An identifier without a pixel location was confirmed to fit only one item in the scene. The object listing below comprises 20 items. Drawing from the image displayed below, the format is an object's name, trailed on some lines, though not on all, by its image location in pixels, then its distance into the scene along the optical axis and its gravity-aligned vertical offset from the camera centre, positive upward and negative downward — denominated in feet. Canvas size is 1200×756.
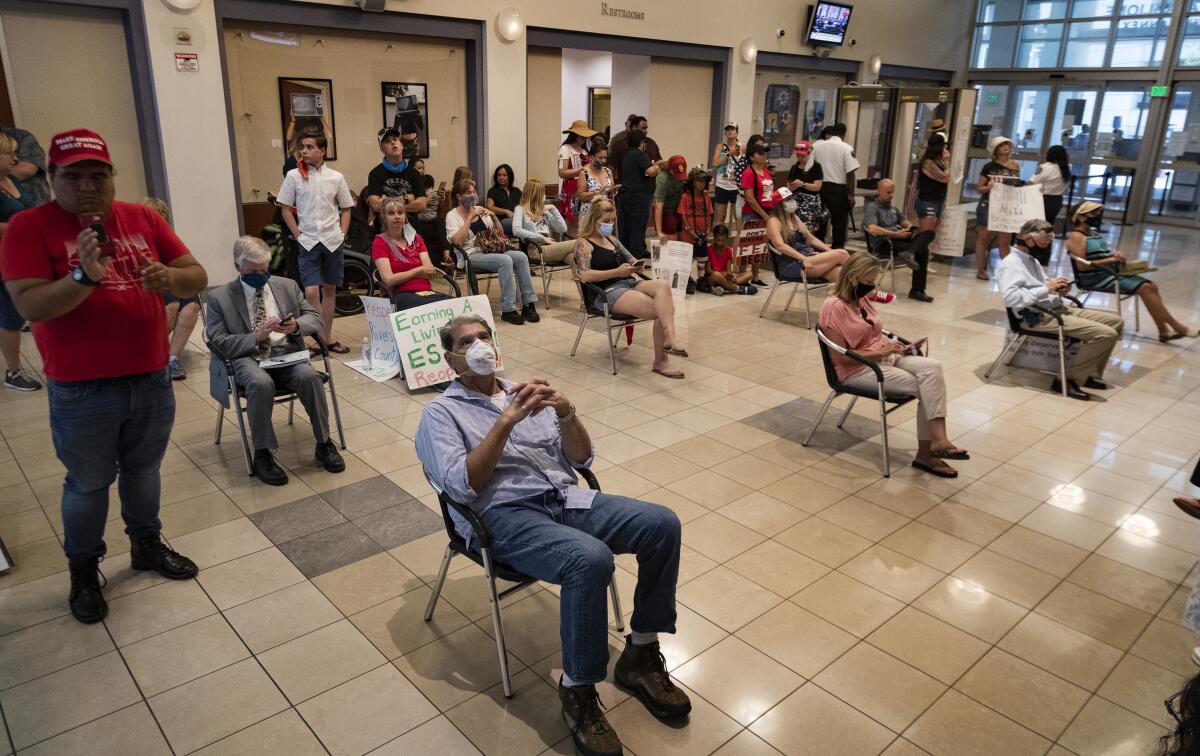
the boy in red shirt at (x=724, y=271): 29.44 -4.50
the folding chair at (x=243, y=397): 13.80 -4.60
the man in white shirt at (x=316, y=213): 19.11 -1.83
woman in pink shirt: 14.82 -3.85
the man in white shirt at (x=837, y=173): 31.81 -1.04
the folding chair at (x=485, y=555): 8.60 -4.51
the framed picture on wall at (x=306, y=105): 27.02 +0.92
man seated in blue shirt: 8.22 -3.99
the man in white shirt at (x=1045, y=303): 19.03 -3.43
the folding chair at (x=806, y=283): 24.94 -4.14
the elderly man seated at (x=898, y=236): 28.73 -3.02
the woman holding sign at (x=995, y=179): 31.94 -1.11
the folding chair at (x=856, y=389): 14.61 -4.31
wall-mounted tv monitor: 41.86 +6.18
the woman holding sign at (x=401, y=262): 18.35 -2.80
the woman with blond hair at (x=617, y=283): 19.99 -3.44
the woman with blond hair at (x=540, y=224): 26.61 -2.76
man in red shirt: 8.80 -2.21
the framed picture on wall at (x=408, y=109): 29.48 +0.93
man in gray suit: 13.80 -3.52
